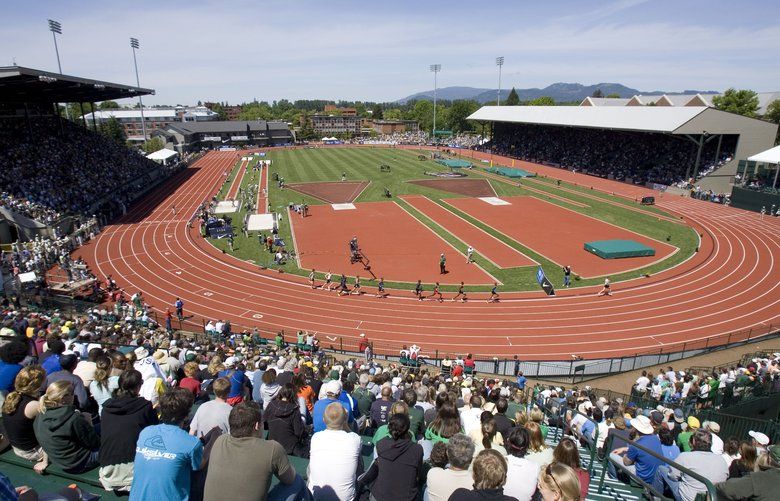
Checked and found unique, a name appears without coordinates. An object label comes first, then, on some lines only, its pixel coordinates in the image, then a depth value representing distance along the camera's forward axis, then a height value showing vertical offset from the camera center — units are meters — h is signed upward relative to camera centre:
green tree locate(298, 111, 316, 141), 133.88 -3.28
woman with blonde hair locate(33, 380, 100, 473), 5.15 -3.30
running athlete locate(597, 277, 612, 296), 27.05 -9.53
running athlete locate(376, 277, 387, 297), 27.34 -9.48
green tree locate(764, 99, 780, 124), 69.75 +0.91
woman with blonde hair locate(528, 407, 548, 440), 7.72 -4.74
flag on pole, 27.23 -9.35
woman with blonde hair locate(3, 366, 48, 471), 5.33 -3.21
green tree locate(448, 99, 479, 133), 151.62 +1.11
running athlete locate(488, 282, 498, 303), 26.47 -9.64
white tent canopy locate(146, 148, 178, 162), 67.94 -4.64
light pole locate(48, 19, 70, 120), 59.34 +11.64
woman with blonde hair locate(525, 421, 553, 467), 5.52 -3.80
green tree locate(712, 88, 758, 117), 72.38 +2.64
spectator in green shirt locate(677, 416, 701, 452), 7.73 -5.21
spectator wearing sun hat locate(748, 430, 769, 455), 6.59 -4.48
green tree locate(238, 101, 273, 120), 188.88 +2.91
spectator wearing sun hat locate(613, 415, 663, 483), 6.85 -4.79
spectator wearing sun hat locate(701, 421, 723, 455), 7.27 -4.90
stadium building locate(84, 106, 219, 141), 140.50 +1.44
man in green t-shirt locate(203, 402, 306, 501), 4.05 -2.90
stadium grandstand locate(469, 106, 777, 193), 53.28 -2.86
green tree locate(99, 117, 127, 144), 108.21 -1.81
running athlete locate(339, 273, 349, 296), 28.02 -9.61
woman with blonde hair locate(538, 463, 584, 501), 3.97 -3.03
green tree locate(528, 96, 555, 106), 152.15 +6.11
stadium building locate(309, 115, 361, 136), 165.00 -0.70
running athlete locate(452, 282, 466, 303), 26.80 -9.73
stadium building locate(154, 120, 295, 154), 105.00 -2.86
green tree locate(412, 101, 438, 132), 171.50 +2.37
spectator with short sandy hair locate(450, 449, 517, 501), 3.91 -2.91
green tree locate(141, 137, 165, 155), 100.94 -4.78
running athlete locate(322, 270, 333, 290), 28.47 -9.50
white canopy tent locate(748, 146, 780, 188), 45.60 -3.60
